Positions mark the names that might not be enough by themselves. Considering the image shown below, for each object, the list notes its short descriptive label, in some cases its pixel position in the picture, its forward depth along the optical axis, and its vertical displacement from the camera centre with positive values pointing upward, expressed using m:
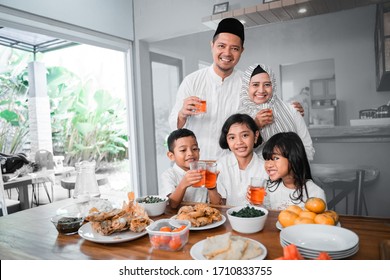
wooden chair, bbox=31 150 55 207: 2.30 -0.25
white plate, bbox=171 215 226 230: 0.97 -0.29
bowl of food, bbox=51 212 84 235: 1.03 -0.27
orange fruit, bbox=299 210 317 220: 0.95 -0.26
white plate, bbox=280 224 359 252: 0.80 -0.29
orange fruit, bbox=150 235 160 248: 0.86 -0.28
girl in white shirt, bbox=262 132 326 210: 1.41 -0.22
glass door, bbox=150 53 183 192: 2.07 +0.27
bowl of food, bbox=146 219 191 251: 0.84 -0.27
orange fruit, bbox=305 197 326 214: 0.97 -0.24
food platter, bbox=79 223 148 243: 0.92 -0.29
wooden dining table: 0.84 -0.31
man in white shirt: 1.73 +0.23
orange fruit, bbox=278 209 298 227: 0.94 -0.26
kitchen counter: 1.58 -0.04
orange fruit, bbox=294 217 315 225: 0.93 -0.27
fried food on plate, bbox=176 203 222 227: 1.00 -0.26
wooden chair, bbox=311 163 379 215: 1.66 -0.28
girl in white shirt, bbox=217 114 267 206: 1.60 -0.16
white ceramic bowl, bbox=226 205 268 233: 0.93 -0.27
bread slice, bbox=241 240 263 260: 0.79 -0.30
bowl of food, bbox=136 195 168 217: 1.15 -0.25
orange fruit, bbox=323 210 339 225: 0.96 -0.27
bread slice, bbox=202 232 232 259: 0.80 -0.28
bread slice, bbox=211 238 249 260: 0.79 -0.30
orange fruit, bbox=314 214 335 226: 0.92 -0.27
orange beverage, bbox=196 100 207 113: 1.78 +0.14
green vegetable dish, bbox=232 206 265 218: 0.97 -0.25
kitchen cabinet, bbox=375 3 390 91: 1.51 +0.37
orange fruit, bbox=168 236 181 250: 0.84 -0.28
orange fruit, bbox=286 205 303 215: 0.97 -0.25
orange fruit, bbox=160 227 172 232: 0.88 -0.26
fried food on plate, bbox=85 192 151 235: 0.96 -0.26
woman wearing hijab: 1.65 +0.12
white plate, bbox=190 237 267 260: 0.80 -0.30
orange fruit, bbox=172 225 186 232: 0.89 -0.26
